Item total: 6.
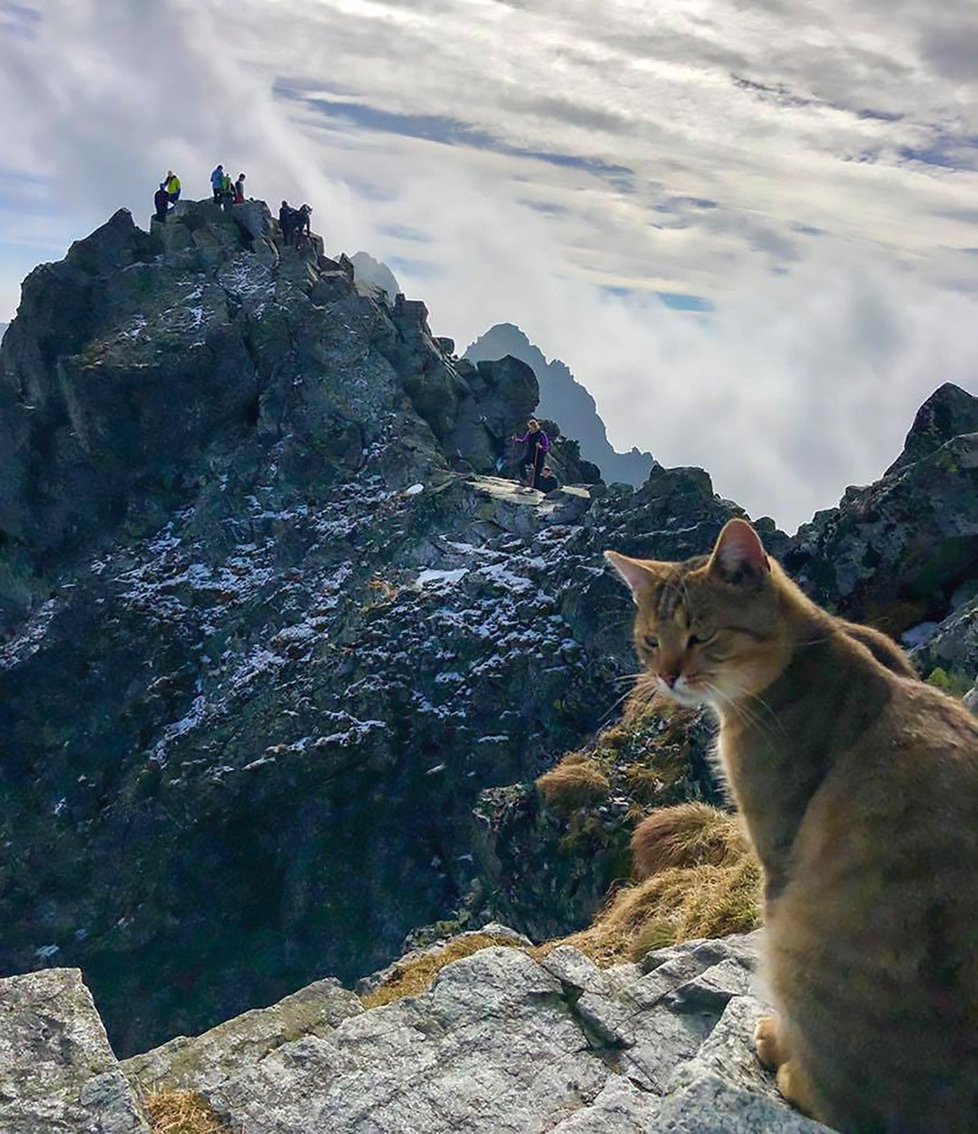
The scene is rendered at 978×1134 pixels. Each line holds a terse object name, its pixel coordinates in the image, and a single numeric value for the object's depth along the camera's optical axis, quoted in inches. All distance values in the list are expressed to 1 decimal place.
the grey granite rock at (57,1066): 216.5
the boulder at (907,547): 592.7
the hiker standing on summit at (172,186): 1781.5
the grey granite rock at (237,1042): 255.4
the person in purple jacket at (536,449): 1349.8
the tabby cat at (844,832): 134.8
